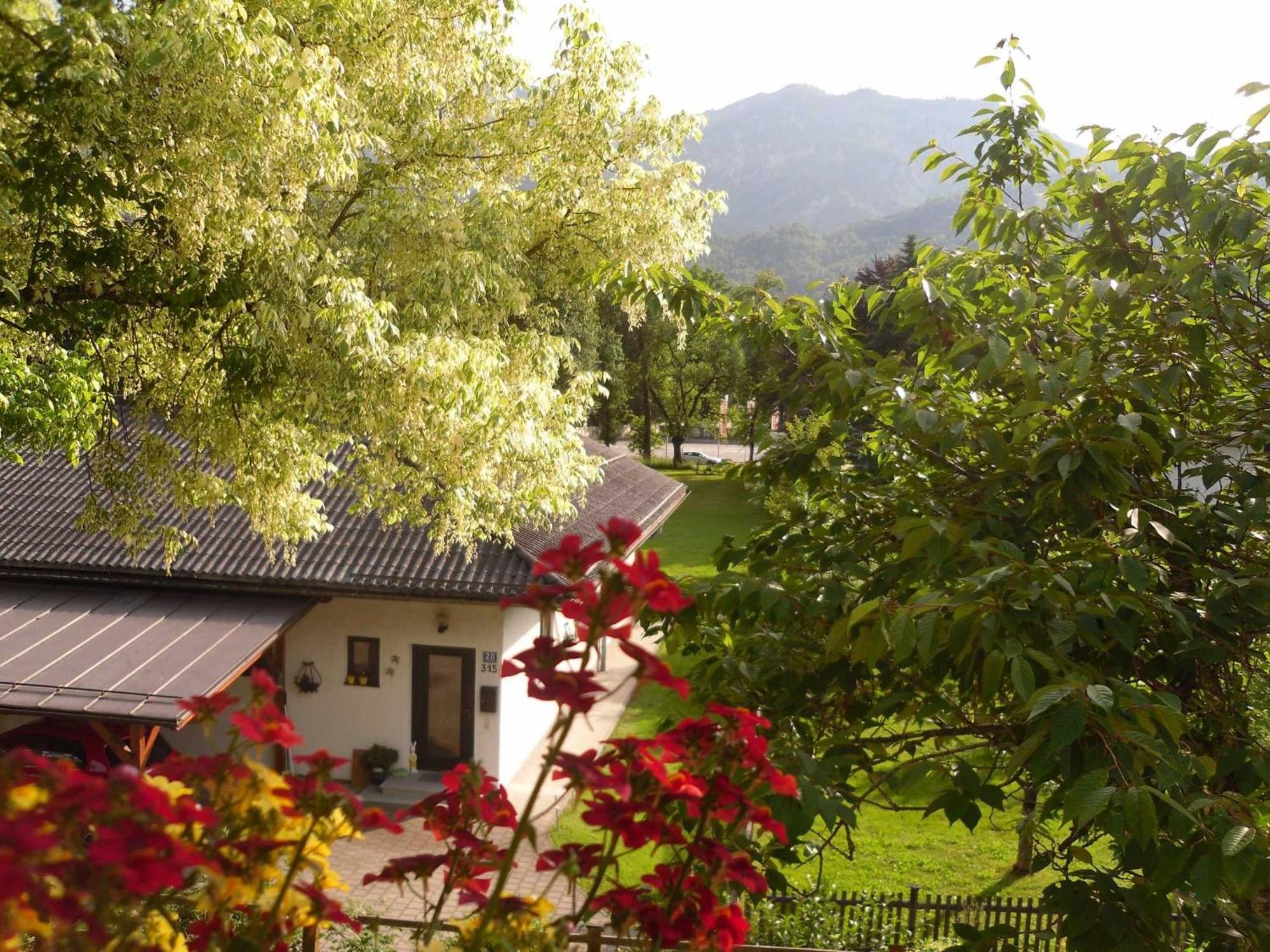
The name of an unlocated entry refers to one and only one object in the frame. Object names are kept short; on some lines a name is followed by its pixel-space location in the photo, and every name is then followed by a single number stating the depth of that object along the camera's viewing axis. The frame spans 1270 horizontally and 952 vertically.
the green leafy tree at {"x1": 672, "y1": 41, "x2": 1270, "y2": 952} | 2.70
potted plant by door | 13.31
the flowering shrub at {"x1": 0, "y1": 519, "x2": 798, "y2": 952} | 1.29
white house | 12.57
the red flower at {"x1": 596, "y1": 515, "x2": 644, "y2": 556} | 1.48
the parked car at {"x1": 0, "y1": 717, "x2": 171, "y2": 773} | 12.20
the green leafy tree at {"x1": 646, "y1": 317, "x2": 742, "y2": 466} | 50.81
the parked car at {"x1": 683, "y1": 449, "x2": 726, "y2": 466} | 63.34
